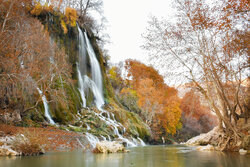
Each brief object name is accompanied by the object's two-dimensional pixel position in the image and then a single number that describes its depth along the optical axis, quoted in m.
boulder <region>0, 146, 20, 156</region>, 7.22
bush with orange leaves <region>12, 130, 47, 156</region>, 7.32
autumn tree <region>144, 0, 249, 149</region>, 8.84
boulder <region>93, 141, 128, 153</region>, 8.96
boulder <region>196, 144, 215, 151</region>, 10.35
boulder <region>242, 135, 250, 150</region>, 8.23
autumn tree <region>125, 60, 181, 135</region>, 32.10
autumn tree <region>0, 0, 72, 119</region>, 12.38
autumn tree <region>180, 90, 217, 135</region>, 46.31
